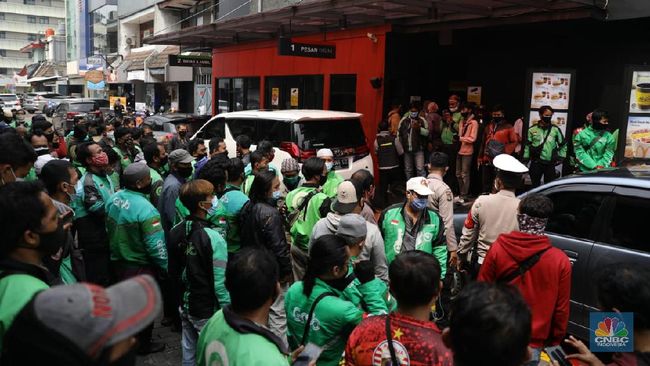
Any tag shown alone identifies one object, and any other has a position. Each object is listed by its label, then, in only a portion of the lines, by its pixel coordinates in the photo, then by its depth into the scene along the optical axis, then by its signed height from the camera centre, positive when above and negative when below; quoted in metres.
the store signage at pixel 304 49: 12.21 +1.30
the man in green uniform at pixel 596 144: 8.69 -0.46
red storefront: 13.55 +0.96
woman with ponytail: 2.83 -1.04
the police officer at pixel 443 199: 5.15 -0.87
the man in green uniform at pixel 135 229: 4.55 -1.08
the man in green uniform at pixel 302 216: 4.82 -1.01
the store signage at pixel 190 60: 19.41 +1.48
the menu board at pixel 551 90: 10.53 +0.46
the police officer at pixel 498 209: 4.71 -0.84
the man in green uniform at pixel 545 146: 9.97 -0.60
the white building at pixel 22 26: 81.38 +10.43
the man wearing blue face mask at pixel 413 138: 11.71 -0.62
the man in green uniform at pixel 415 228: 4.50 -0.99
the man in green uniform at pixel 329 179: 5.83 -0.82
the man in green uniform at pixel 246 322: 2.23 -0.95
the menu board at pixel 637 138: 9.68 -0.38
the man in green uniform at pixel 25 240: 2.28 -0.65
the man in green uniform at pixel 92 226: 5.19 -1.23
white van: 9.71 -0.55
